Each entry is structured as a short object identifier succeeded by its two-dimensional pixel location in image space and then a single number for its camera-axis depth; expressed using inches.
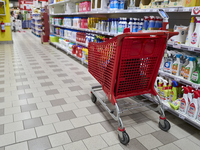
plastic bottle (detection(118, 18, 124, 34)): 137.6
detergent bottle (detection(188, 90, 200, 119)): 83.9
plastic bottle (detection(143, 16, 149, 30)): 117.7
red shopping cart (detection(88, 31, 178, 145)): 76.0
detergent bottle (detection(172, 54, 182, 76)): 98.6
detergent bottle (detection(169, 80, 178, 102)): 100.7
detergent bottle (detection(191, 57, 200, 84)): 87.2
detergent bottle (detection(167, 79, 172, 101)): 104.4
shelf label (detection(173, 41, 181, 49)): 94.4
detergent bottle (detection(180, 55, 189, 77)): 96.2
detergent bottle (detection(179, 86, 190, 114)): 88.9
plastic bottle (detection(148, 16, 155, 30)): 109.7
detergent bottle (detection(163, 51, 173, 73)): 104.3
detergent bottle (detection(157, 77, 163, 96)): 107.9
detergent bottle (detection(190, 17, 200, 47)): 86.5
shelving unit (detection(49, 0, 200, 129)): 86.4
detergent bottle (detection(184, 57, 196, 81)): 90.8
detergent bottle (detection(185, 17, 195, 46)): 90.5
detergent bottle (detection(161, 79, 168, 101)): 104.5
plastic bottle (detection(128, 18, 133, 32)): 128.4
